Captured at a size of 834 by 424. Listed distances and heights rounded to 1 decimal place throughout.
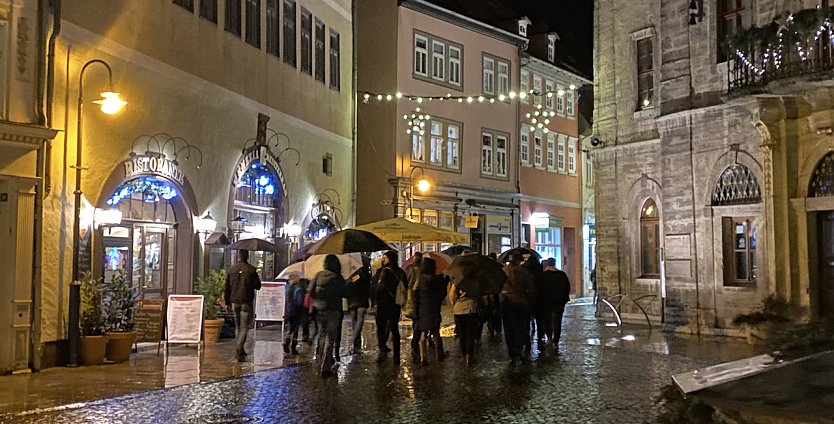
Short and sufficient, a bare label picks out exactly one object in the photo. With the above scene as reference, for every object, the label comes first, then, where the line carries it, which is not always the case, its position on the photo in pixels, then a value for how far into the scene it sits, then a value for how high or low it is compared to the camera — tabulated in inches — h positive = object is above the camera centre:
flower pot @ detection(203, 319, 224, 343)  731.4 -44.6
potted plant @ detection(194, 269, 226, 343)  732.0 -22.0
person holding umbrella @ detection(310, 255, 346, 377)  534.3 -18.5
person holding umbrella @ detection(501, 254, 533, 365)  611.2 -23.6
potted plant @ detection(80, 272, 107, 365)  588.1 -32.8
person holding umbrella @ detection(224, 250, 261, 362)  613.3 -12.2
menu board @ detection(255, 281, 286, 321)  775.1 -25.8
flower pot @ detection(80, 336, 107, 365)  587.8 -48.9
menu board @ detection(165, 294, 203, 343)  658.8 -32.6
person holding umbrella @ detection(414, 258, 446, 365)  605.0 -19.6
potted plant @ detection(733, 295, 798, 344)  654.5 -33.0
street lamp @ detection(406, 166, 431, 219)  1203.9 +116.9
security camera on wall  992.9 +144.1
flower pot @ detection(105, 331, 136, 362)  601.6 -47.1
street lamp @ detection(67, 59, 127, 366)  582.6 +31.5
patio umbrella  834.2 +39.0
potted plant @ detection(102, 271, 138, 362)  603.5 -29.7
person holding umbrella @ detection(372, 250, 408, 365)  631.2 -17.1
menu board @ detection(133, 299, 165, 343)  661.9 -34.2
